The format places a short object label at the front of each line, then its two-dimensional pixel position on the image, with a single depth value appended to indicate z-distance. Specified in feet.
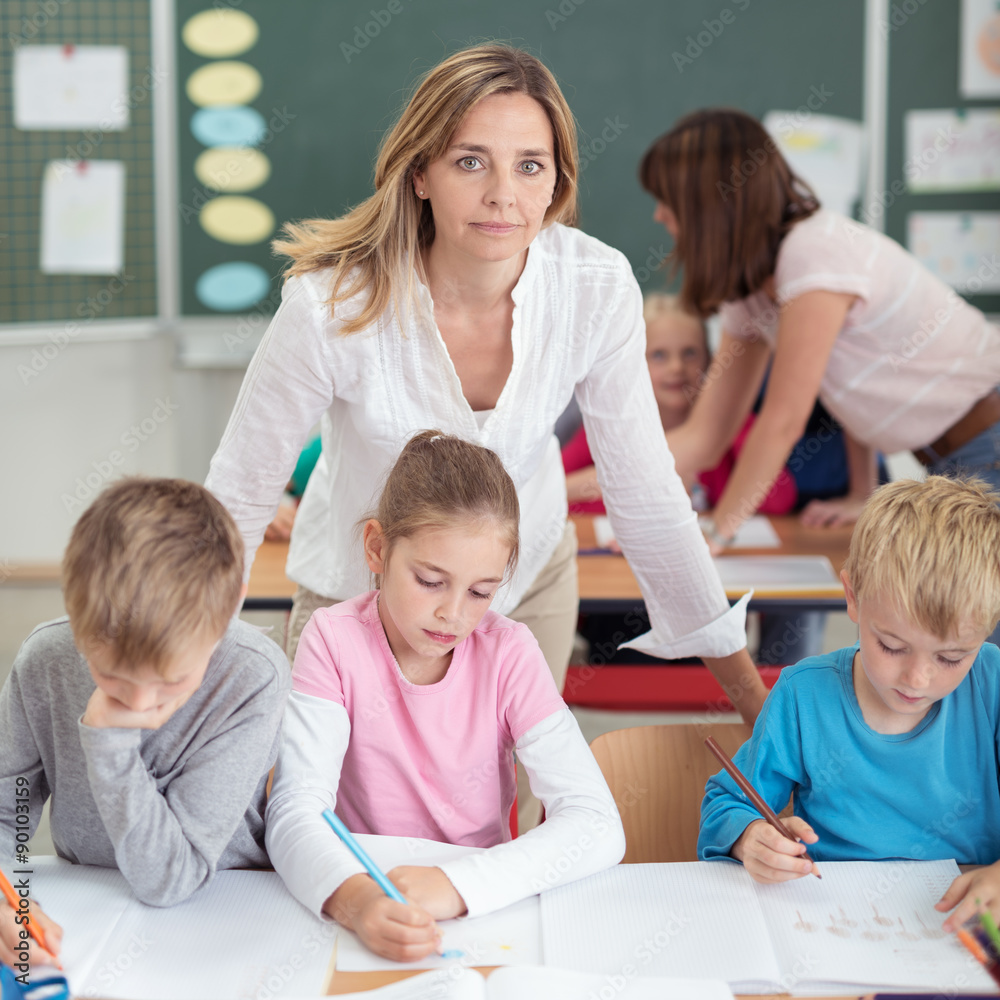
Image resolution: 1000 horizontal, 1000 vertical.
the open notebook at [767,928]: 3.31
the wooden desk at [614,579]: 7.30
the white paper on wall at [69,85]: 11.57
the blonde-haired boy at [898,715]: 3.89
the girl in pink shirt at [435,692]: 4.17
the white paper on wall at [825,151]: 11.91
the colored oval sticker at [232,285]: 12.47
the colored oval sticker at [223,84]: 11.85
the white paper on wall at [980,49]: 11.51
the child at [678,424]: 9.46
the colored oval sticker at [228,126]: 12.00
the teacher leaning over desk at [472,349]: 4.58
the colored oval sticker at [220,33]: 11.73
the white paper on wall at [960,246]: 12.15
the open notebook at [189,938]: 3.26
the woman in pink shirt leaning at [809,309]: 7.26
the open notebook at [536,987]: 3.17
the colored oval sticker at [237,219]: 12.26
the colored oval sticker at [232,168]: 12.10
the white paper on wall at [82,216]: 11.91
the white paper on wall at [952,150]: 11.84
